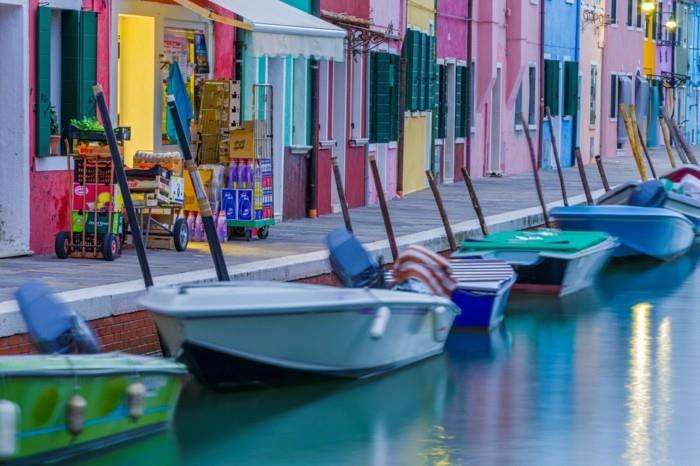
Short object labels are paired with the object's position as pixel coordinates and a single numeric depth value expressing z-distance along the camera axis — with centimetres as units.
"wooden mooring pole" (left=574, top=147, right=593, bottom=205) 2925
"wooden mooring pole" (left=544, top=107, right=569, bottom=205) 2802
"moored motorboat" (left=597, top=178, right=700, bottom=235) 2817
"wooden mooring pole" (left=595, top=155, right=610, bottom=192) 3156
